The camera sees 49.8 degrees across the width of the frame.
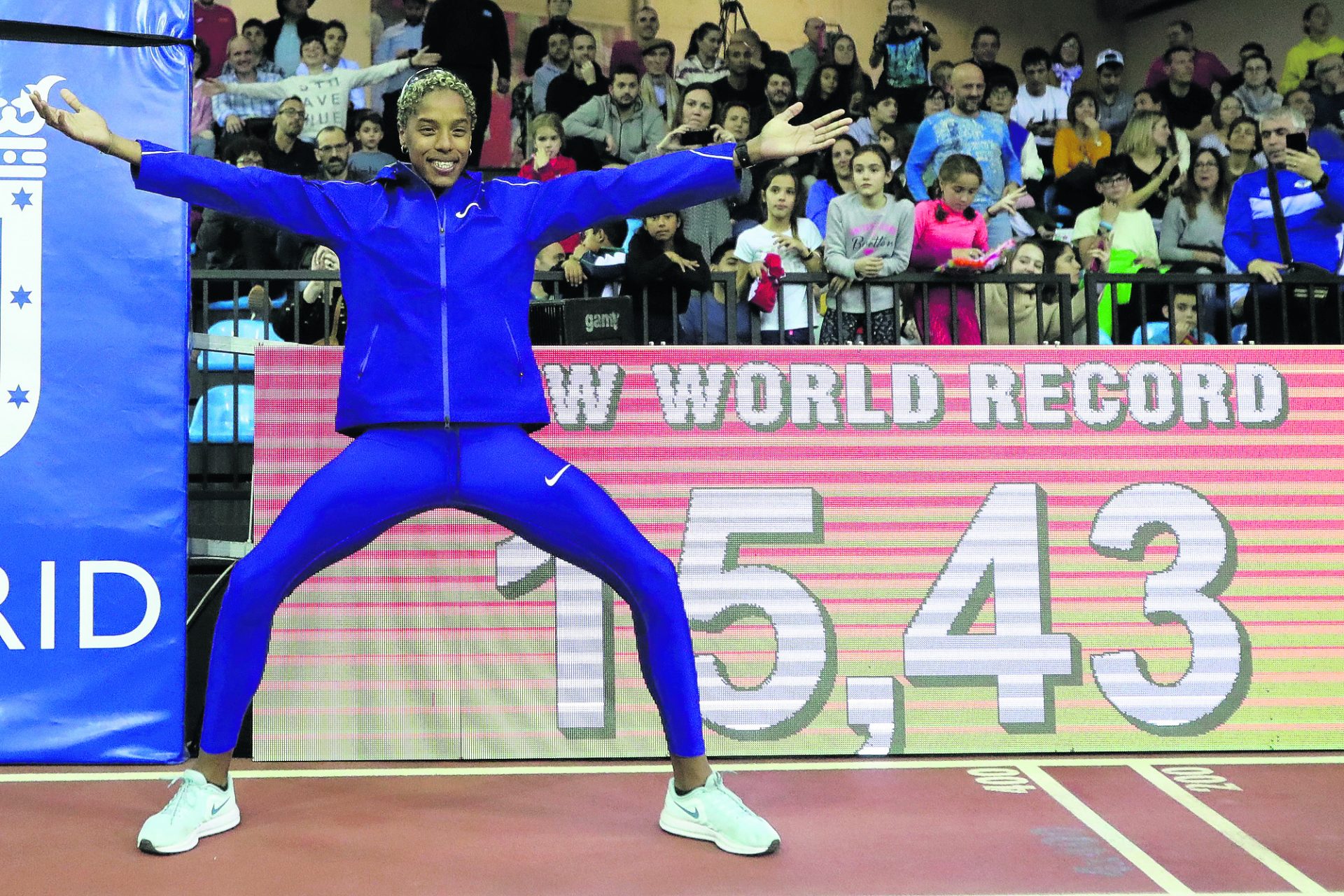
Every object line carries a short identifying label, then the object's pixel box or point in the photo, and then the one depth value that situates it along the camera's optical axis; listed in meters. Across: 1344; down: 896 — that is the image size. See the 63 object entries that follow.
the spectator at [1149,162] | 10.02
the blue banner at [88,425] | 4.89
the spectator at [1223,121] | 11.10
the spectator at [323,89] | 9.98
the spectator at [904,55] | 11.27
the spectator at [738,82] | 10.80
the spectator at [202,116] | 9.72
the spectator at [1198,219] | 9.91
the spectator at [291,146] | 9.27
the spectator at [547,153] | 8.83
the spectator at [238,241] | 8.23
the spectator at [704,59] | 11.23
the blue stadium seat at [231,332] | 6.69
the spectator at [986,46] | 11.90
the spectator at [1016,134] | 10.77
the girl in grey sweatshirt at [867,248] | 6.91
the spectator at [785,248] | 7.62
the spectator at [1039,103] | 11.54
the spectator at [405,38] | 10.78
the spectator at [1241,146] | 10.40
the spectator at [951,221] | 7.66
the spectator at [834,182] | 9.32
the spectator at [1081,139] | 11.23
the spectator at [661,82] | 10.73
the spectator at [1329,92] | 11.41
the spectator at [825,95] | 10.98
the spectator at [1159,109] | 10.70
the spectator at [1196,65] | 12.28
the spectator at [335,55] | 10.41
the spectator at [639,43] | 11.41
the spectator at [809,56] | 11.80
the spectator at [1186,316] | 8.02
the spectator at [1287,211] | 9.05
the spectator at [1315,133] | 10.60
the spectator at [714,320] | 7.20
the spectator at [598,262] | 7.00
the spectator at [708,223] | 8.39
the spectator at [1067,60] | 12.49
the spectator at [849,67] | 11.26
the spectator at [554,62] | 10.78
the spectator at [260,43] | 10.29
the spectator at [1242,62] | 12.24
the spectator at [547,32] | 10.94
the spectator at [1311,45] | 12.38
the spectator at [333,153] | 9.05
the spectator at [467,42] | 10.06
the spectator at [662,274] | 6.94
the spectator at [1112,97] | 12.06
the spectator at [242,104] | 9.76
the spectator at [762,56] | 10.93
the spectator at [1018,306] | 7.31
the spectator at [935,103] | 10.80
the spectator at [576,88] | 10.42
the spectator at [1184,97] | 11.78
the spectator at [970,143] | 9.75
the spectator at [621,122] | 10.16
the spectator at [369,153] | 9.45
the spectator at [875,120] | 10.80
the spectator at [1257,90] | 12.08
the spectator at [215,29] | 10.29
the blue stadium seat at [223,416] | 6.62
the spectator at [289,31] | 10.62
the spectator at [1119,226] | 9.50
